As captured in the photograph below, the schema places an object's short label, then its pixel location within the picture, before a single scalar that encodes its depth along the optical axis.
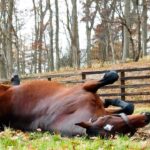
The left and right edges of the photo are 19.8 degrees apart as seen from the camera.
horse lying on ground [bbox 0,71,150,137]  5.04
